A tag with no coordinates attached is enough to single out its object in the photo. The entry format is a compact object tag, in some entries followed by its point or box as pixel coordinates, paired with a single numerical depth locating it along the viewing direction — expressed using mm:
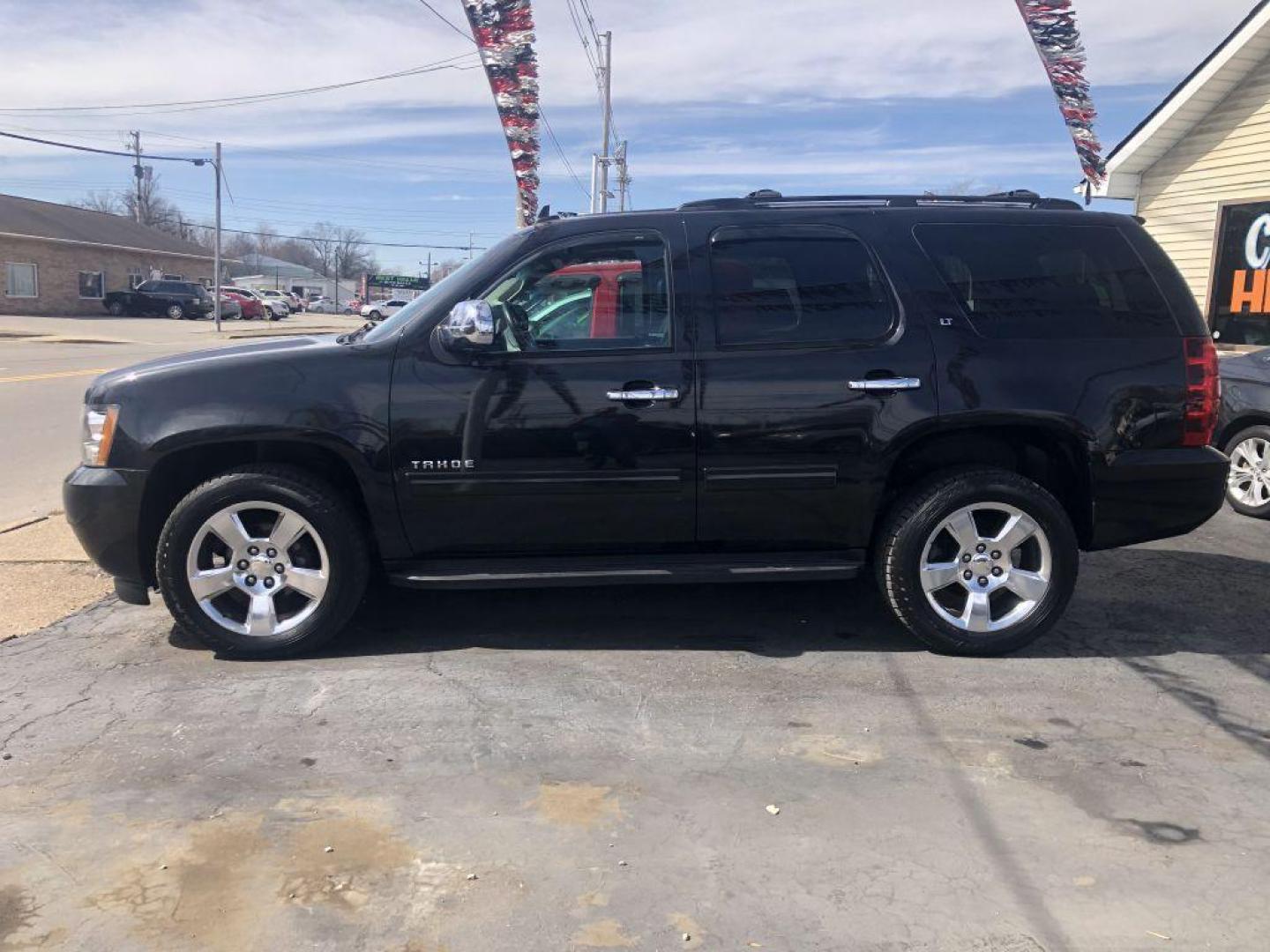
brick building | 45906
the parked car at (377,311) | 50475
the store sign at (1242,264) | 13312
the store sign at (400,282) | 89656
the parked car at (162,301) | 50812
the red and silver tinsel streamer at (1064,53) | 13797
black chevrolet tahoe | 4559
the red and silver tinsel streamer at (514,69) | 16219
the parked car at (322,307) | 90762
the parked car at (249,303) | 57812
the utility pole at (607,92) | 36812
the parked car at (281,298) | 74312
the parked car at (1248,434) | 7789
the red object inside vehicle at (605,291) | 4746
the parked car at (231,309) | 54750
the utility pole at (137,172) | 76000
